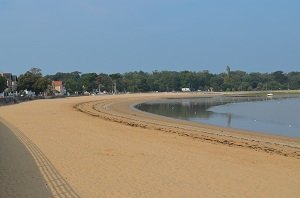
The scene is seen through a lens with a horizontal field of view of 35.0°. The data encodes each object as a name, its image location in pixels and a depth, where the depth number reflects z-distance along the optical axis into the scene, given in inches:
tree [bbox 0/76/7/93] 3831.4
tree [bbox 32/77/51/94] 4478.3
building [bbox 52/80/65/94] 6168.3
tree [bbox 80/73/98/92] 6486.2
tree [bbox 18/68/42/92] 4542.3
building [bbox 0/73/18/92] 4757.9
